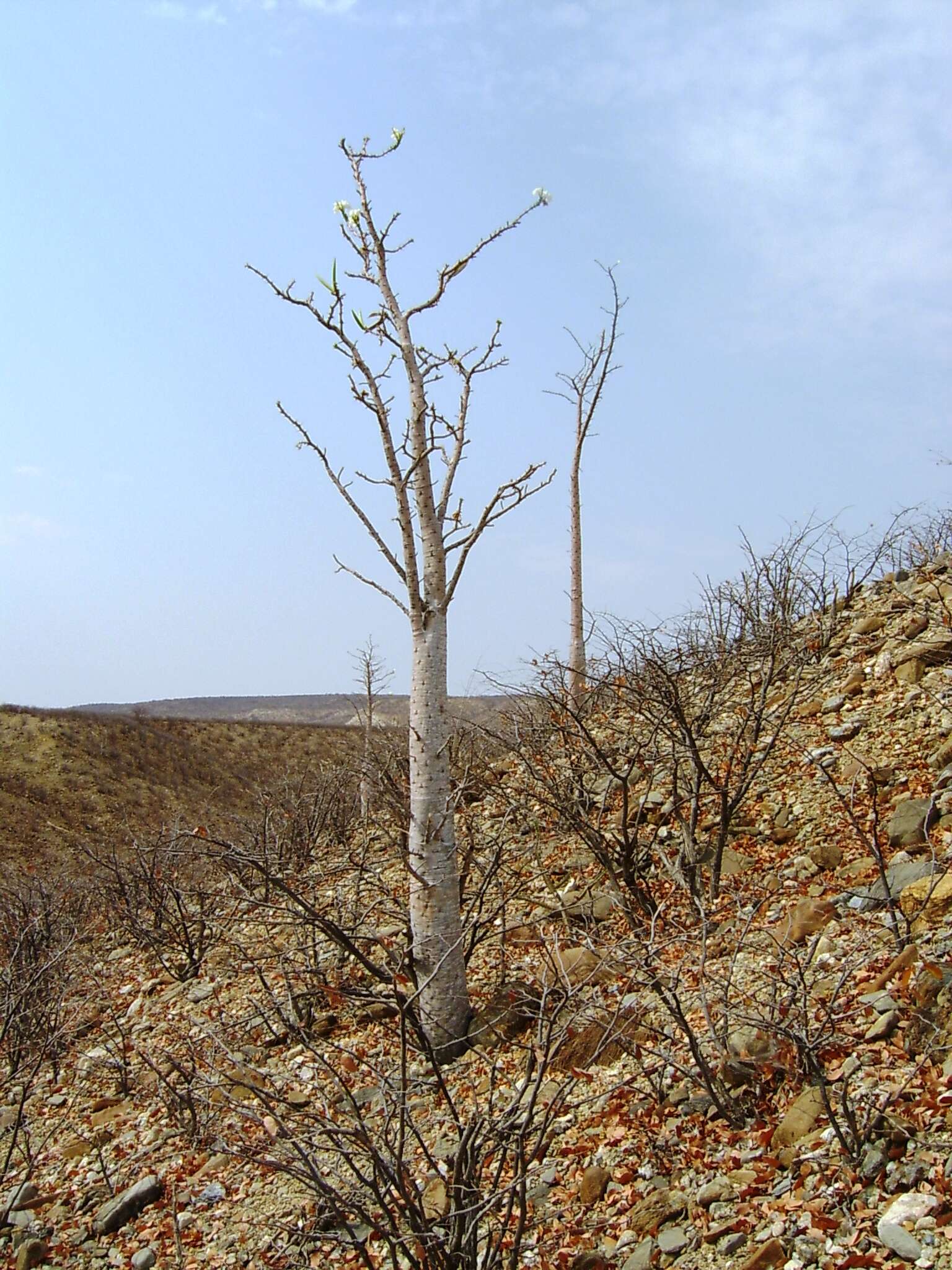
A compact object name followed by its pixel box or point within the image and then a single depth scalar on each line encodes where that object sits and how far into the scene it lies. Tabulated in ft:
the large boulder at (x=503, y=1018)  14.98
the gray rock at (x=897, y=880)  14.03
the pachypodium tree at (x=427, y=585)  14.65
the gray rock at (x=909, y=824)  16.01
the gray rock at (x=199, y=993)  22.91
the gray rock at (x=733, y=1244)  8.54
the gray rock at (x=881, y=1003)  11.09
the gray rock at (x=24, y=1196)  14.99
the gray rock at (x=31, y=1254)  13.26
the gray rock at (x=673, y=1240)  8.89
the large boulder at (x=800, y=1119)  9.60
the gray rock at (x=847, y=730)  21.99
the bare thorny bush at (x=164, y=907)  25.04
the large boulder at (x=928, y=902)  12.78
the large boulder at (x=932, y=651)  22.90
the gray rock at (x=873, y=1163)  8.59
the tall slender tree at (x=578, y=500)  41.93
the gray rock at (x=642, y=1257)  8.81
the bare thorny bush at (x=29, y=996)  16.87
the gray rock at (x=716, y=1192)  9.28
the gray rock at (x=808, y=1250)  7.92
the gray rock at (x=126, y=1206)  13.83
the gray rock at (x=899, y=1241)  7.47
